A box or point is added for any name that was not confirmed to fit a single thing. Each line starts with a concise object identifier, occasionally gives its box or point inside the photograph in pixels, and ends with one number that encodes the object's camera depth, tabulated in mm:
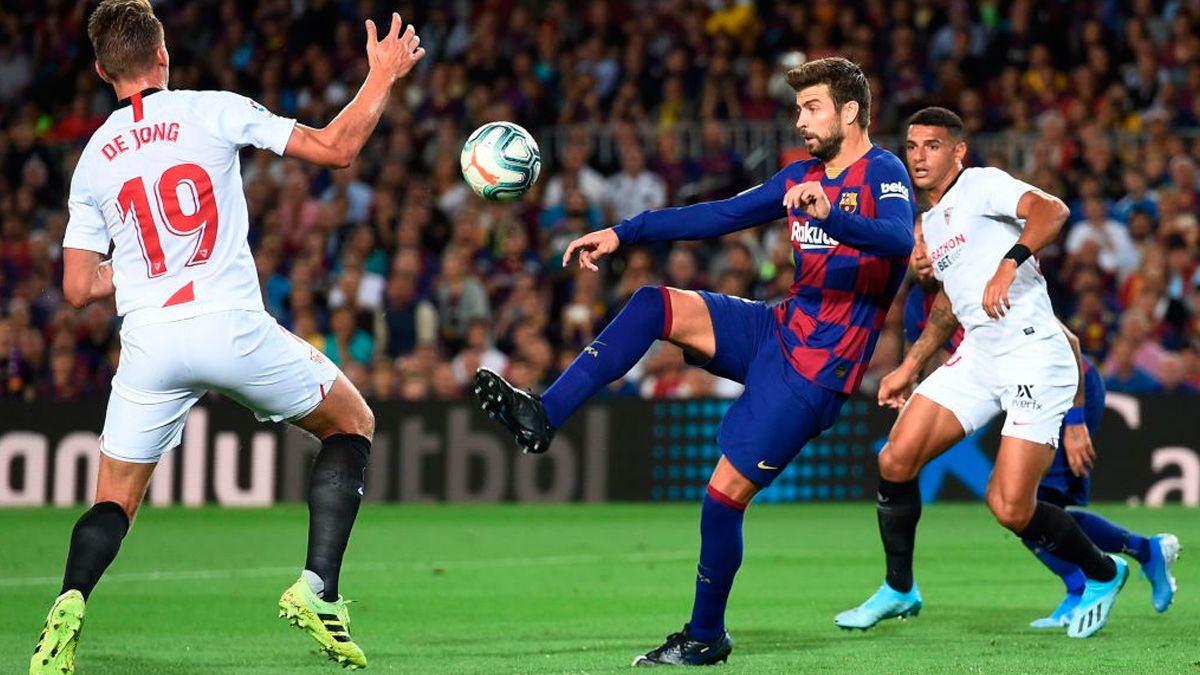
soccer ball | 15133
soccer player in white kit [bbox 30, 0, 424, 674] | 12727
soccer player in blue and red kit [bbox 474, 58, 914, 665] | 14367
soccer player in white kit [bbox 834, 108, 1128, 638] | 16047
